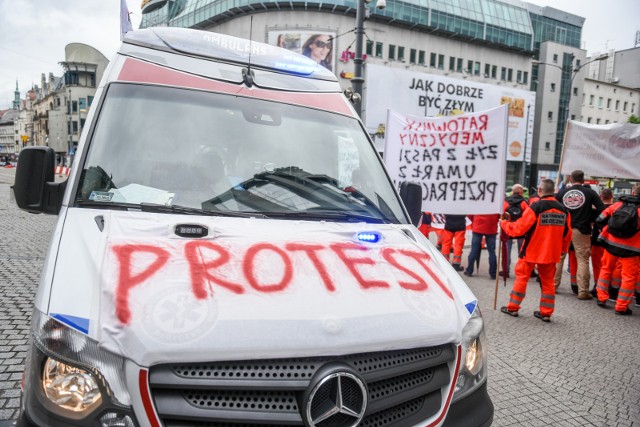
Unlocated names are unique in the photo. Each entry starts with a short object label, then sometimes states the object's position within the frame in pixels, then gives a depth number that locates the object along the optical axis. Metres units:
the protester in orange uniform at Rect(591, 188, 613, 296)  7.62
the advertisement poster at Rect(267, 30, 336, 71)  42.09
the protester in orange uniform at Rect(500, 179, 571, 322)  5.85
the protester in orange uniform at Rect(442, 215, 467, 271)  8.85
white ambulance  1.60
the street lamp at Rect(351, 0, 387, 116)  9.88
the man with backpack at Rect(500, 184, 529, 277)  7.46
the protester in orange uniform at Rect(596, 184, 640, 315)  6.39
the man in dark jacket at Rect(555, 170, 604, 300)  7.43
